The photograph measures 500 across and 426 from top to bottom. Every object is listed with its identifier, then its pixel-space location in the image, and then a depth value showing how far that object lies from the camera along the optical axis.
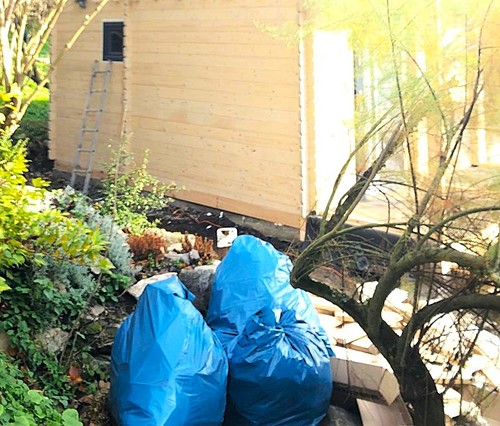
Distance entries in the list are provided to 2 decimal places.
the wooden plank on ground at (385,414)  3.63
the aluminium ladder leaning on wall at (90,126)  10.13
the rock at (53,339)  4.13
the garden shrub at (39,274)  3.64
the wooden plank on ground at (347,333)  4.52
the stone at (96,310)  4.74
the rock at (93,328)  4.56
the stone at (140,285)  5.07
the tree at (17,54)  5.16
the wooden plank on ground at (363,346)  4.31
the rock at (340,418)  3.93
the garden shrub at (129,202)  6.37
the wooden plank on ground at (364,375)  3.76
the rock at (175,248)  6.26
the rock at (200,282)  4.90
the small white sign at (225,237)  6.46
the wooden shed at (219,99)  7.59
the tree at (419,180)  2.40
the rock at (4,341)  3.90
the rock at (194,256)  6.06
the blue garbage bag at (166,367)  3.53
